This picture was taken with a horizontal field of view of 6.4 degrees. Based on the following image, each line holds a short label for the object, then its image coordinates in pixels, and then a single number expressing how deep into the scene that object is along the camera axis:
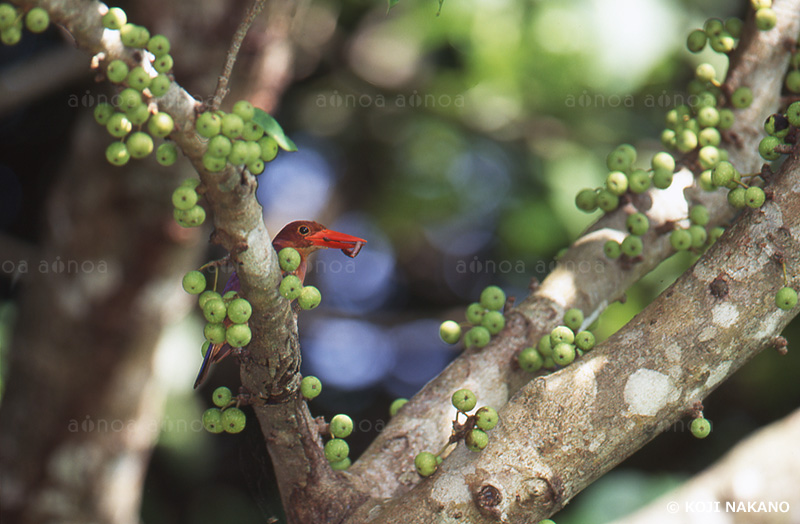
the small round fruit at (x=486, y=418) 6.66
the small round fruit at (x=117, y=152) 6.56
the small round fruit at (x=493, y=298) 6.88
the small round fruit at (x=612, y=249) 6.88
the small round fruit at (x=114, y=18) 6.52
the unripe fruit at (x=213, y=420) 6.68
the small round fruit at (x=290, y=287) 6.62
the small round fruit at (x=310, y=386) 6.70
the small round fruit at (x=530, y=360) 6.82
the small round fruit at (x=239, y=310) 6.60
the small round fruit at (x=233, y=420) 6.68
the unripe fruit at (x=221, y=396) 6.67
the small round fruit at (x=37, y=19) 6.49
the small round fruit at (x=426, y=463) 6.70
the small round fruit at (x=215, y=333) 6.62
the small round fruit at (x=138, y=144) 6.56
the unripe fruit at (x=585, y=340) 6.73
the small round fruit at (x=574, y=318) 6.84
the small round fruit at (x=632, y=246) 6.87
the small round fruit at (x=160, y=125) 6.53
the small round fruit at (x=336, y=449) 6.77
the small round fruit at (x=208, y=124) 6.54
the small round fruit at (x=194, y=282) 6.63
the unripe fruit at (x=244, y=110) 6.56
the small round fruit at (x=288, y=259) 6.64
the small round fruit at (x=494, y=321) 6.86
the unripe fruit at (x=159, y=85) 6.53
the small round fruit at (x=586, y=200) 6.93
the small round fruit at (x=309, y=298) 6.65
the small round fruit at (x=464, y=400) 6.71
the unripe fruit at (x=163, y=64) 6.55
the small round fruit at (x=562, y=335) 6.75
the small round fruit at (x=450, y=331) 6.88
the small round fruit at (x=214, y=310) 6.61
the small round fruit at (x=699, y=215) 6.87
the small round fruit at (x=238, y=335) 6.60
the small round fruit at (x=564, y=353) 6.73
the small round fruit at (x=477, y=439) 6.66
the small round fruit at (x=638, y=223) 6.87
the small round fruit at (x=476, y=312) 6.88
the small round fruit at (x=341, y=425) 6.75
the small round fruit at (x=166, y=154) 6.60
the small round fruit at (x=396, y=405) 6.89
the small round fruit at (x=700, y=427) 6.67
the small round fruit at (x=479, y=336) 6.86
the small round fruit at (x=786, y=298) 6.63
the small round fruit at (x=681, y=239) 6.86
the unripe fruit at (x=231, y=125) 6.54
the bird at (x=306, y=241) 6.76
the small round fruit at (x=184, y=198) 6.57
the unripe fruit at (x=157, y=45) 6.56
